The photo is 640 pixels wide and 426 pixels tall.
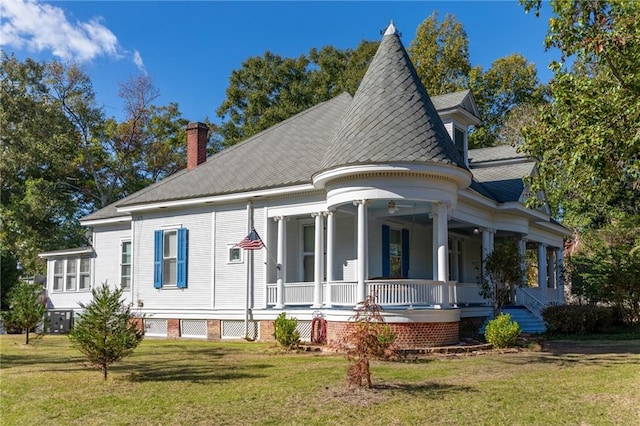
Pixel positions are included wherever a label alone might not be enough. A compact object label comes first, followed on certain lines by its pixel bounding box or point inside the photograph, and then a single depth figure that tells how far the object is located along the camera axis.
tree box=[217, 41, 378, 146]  42.94
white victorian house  15.48
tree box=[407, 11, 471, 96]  40.12
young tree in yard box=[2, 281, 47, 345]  16.44
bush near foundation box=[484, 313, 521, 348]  15.52
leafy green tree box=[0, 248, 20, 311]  27.12
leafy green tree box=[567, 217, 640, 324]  24.77
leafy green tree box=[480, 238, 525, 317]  17.70
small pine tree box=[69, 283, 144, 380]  10.13
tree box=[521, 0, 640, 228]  12.41
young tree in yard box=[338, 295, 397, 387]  9.49
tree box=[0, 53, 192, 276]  36.88
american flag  17.80
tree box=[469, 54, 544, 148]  40.56
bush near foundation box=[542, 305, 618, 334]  21.34
